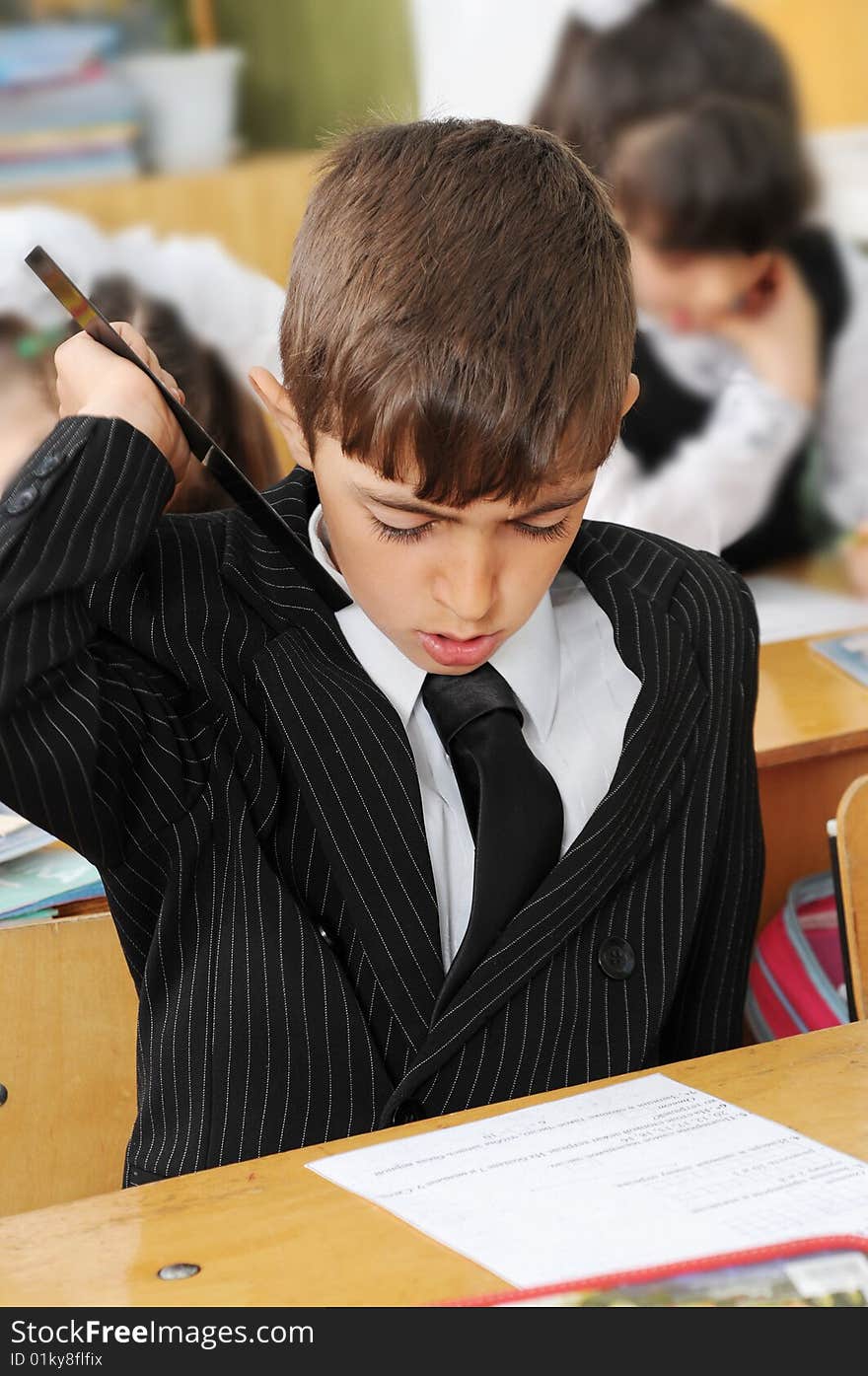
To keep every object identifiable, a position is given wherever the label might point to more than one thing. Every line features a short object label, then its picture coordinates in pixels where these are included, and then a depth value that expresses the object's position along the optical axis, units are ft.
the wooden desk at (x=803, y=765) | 5.78
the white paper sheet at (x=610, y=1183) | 2.38
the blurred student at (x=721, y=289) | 7.04
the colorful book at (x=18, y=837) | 5.07
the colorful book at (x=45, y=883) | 4.72
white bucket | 6.33
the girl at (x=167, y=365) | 6.21
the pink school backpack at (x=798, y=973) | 5.00
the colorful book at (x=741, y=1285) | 2.24
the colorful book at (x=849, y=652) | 6.63
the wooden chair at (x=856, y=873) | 3.91
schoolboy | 3.08
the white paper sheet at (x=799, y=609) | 7.36
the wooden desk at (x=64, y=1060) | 4.63
